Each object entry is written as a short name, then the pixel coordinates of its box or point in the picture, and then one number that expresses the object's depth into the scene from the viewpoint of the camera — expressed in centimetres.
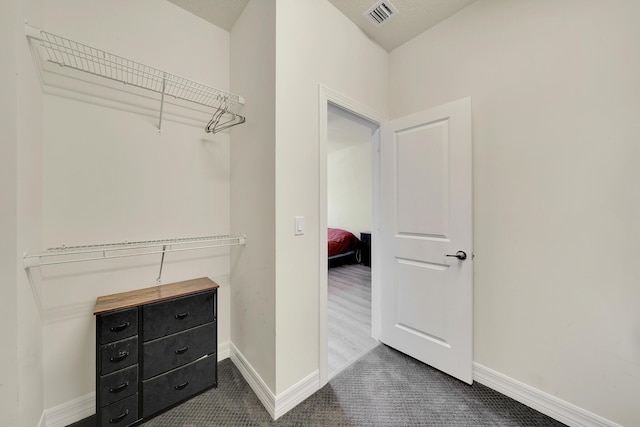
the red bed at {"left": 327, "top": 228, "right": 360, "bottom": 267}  485
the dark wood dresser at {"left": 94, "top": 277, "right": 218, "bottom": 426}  125
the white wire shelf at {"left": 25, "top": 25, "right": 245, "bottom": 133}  131
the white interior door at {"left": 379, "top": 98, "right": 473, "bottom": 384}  169
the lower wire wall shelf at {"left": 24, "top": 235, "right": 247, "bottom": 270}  110
